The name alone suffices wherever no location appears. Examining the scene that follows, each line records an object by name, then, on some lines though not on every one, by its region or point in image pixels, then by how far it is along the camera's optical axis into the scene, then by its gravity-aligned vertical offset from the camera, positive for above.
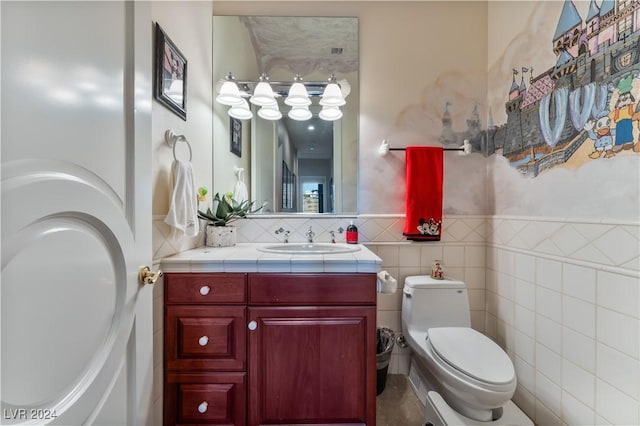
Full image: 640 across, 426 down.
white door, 0.43 +0.00
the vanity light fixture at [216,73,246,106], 1.74 +0.75
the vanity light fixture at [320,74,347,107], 1.78 +0.75
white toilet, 1.17 -0.71
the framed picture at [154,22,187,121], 1.19 +0.63
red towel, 1.76 +0.11
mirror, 1.84 +0.60
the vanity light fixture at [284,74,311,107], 1.77 +0.75
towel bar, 1.81 +0.42
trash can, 1.65 -0.89
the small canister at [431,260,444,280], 1.75 -0.40
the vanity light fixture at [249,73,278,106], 1.76 +0.75
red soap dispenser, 1.77 -0.16
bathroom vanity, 1.19 -0.60
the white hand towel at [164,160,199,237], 1.23 +0.04
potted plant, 1.60 -0.07
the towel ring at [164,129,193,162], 1.25 +0.34
